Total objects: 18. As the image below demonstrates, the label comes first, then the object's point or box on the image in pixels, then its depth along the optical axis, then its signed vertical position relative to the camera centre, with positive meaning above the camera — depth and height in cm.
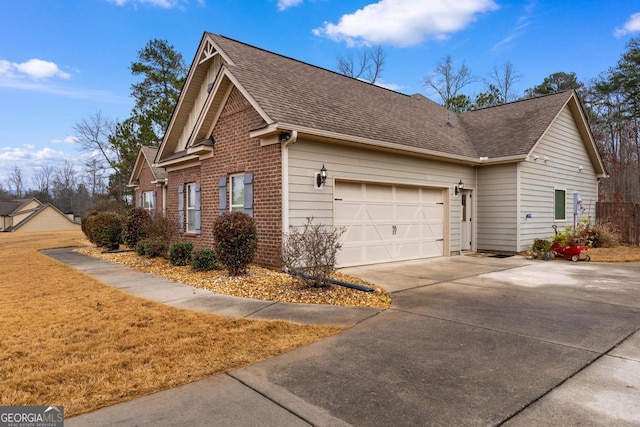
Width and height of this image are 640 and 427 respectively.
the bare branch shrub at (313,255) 675 -78
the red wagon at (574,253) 1106 -121
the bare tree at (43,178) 6184 +602
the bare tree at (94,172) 3556 +433
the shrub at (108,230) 1412 -62
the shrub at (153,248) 1115 -104
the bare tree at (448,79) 3011 +1093
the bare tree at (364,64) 2934 +1187
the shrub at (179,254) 973 -105
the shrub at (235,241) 776 -57
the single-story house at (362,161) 876 +154
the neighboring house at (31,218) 4278 -45
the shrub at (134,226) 1312 -44
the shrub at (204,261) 874 -111
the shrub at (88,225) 1547 -52
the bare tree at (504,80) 3011 +1071
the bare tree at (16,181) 6519 +585
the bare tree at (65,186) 5825 +455
